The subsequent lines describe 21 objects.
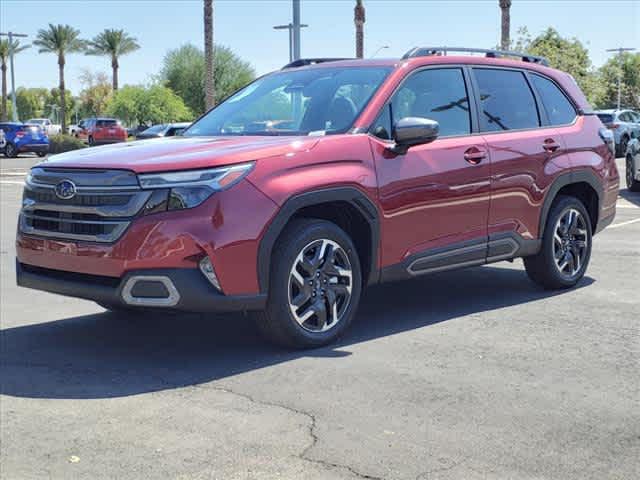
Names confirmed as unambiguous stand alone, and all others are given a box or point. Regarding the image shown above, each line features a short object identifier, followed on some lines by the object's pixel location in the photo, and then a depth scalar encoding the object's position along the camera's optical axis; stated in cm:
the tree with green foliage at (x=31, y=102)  16162
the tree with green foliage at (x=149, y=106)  6748
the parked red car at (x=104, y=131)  5112
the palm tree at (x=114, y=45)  7388
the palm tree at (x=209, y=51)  3966
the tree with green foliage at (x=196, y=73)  7162
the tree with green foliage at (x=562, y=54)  5634
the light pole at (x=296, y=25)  2378
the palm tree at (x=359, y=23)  4531
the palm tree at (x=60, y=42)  7444
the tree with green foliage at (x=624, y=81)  9044
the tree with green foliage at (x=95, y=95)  10614
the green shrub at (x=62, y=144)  4597
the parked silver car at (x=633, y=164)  1683
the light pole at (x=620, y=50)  8294
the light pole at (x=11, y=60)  6522
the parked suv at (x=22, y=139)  4034
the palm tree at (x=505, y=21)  3966
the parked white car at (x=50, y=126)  7878
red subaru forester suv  519
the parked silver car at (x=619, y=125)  3116
